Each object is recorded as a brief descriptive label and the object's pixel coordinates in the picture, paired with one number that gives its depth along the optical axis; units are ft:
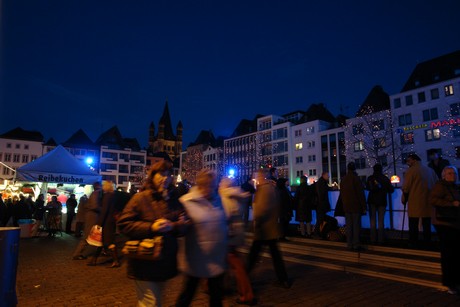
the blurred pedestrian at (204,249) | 11.73
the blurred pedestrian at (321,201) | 33.04
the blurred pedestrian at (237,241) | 16.12
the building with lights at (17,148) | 266.36
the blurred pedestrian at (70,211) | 57.21
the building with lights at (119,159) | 305.94
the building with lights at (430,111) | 149.69
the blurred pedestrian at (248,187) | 34.04
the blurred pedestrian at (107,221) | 28.04
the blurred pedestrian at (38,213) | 52.80
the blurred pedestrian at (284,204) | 33.60
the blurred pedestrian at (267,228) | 18.70
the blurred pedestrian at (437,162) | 26.81
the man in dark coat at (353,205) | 25.86
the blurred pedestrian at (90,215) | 30.48
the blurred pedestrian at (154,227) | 10.29
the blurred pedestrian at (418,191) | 22.33
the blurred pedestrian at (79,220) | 50.11
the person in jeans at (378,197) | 27.94
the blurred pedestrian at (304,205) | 34.96
